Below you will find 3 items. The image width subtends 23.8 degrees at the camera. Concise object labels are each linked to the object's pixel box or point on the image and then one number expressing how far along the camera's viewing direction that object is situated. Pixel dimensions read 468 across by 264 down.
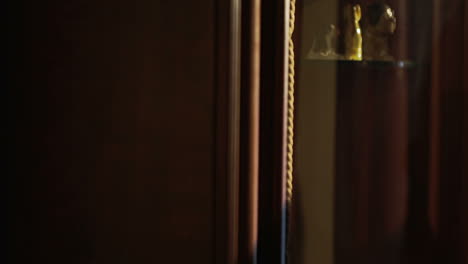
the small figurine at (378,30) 1.90
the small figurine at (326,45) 1.82
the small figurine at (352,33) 1.89
